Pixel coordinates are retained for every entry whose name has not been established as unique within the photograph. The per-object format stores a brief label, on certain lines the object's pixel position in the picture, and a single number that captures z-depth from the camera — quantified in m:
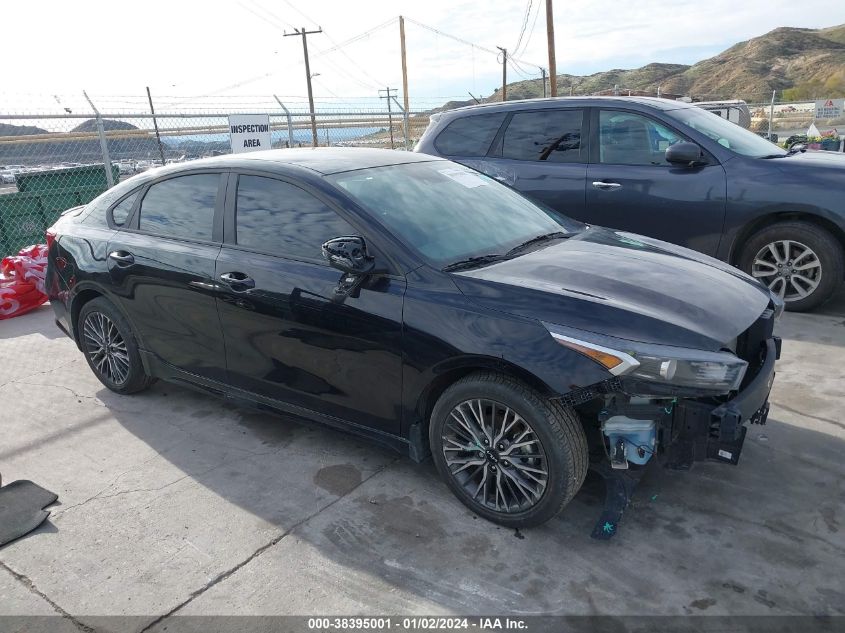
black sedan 2.63
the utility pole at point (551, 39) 24.59
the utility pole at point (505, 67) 43.45
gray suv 5.32
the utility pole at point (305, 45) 43.78
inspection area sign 10.61
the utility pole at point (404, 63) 39.97
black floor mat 3.13
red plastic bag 6.95
